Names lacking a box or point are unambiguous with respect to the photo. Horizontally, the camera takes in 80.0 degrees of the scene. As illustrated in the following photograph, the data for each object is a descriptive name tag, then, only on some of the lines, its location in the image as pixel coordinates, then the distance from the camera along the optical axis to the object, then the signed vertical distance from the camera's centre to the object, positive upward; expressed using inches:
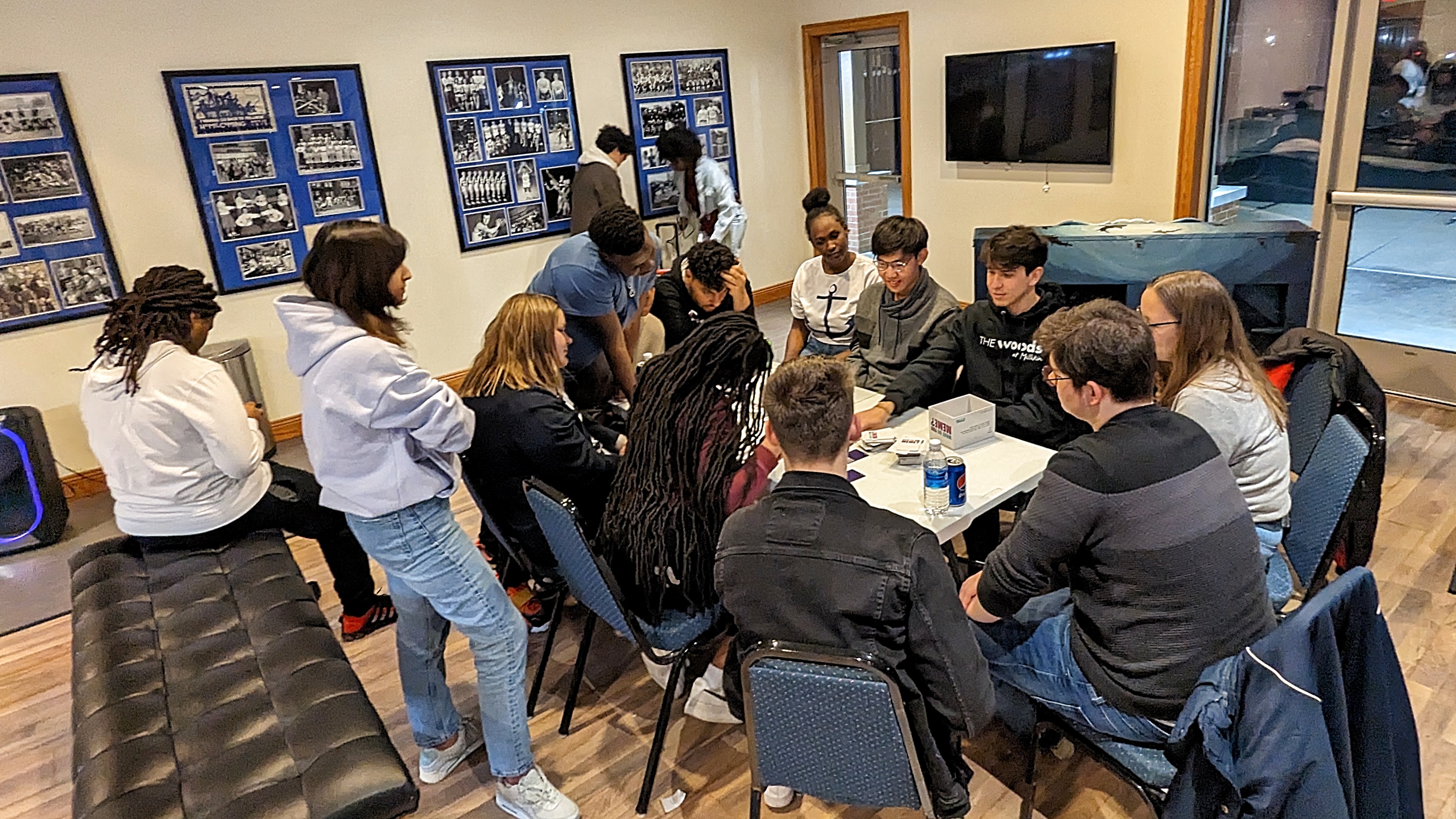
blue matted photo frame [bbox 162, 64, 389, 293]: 171.8 +5.9
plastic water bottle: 80.0 -31.8
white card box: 93.8 -31.0
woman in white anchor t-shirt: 134.6 -22.5
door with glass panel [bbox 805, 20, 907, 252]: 255.0 +3.6
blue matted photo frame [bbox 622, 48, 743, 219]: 231.8 +12.0
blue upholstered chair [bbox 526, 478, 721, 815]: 77.4 -40.0
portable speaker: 146.2 -44.3
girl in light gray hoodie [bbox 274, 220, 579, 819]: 71.1 -23.3
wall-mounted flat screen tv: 201.5 +2.7
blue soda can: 80.5 -31.5
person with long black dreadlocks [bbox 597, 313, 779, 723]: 80.1 -28.3
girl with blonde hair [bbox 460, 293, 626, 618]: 88.7 -25.2
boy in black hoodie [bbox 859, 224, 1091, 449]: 101.7 -27.8
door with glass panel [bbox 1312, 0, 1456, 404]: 159.9 -20.7
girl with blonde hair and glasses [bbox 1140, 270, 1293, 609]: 77.7 -25.6
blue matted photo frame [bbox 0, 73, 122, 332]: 153.6 -0.9
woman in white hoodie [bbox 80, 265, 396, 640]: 91.7 -22.8
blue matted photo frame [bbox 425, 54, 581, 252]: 201.3 +5.4
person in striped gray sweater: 58.5 -29.0
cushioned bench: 63.2 -40.8
